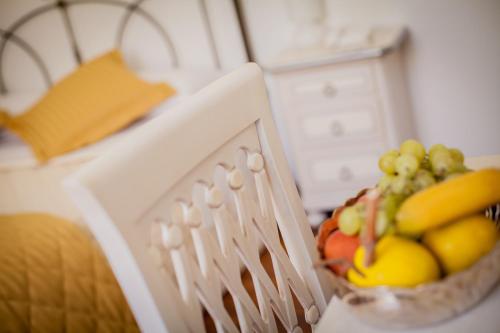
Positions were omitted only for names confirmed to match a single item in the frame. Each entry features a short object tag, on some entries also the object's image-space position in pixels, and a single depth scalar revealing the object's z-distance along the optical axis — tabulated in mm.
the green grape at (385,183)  706
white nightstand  2162
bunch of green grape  615
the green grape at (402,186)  660
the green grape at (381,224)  595
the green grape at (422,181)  670
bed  2430
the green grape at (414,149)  735
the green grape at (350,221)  632
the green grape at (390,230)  598
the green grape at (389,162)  741
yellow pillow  2371
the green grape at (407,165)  693
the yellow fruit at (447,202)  589
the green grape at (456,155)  715
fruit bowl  584
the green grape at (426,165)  731
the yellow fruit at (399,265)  579
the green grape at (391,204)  606
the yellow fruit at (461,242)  594
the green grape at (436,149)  718
